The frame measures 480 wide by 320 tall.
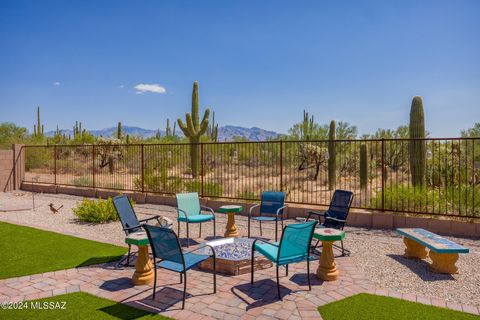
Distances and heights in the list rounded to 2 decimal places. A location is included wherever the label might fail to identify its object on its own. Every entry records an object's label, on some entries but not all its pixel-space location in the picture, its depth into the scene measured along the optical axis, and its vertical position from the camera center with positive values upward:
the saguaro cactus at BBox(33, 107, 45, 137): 33.52 +3.57
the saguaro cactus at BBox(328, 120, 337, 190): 13.21 -0.24
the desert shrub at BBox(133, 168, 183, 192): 12.51 -0.74
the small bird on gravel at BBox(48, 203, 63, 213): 10.21 -1.37
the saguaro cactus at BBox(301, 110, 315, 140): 23.18 +2.40
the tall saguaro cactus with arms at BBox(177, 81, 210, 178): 16.56 +1.84
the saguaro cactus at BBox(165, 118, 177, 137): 39.42 +3.88
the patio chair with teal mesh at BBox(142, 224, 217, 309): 3.96 -1.06
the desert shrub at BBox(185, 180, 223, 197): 11.77 -0.91
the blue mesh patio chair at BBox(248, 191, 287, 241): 7.41 -0.88
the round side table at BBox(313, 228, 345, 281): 4.74 -1.35
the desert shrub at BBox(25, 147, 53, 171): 21.68 +0.26
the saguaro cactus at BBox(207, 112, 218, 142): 33.64 +3.13
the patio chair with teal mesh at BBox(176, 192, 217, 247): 6.77 -0.99
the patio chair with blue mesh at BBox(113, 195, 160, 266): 5.73 -0.90
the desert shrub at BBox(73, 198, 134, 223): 8.98 -1.30
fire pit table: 5.04 -1.45
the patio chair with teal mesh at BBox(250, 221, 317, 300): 4.21 -1.08
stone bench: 4.99 -1.39
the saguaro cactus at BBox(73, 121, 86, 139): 36.59 +3.90
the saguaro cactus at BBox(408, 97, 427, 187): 9.68 +0.18
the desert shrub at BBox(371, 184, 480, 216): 8.15 -0.98
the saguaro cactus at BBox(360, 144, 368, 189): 11.52 -0.11
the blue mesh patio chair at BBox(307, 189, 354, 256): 6.16 -0.94
